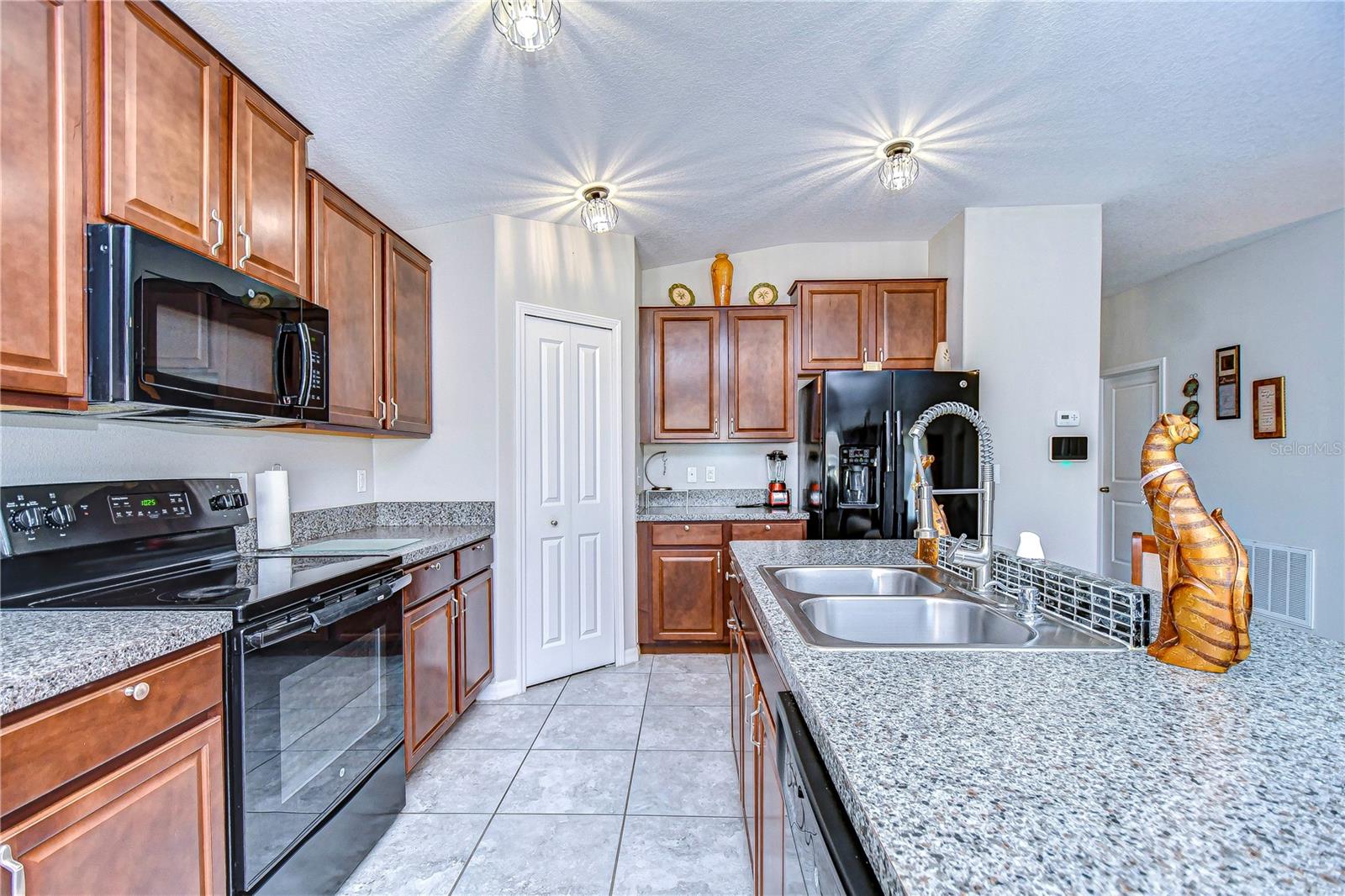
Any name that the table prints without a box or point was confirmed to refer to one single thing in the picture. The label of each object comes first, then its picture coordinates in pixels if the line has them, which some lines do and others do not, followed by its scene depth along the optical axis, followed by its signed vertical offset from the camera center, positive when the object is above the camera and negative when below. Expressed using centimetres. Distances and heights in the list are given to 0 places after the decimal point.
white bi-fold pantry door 288 -31
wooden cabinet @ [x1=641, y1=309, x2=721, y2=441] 357 +46
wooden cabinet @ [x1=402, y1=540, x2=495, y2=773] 201 -83
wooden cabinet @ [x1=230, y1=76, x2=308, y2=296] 160 +80
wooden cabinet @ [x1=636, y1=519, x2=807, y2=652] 333 -83
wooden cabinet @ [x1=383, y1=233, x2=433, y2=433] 245 +53
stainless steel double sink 99 -39
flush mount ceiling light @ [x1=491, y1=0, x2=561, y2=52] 138 +109
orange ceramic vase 363 +111
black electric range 124 -50
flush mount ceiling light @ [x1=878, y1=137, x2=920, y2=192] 238 +121
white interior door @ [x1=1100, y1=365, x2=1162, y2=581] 436 -10
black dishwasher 53 -42
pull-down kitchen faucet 129 -18
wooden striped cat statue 79 -20
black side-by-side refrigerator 290 -3
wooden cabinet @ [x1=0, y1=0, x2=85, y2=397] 107 +51
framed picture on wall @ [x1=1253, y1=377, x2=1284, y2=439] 332 +21
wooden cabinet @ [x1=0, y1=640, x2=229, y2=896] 85 -61
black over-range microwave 121 +27
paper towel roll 201 -25
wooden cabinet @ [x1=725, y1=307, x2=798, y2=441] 356 +46
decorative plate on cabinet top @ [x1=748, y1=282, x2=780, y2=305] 367 +101
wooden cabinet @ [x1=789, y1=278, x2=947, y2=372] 339 +76
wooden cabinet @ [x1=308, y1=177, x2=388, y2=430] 202 +59
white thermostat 306 +14
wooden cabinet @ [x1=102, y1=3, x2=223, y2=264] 125 +79
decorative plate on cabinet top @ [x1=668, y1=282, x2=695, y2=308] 368 +101
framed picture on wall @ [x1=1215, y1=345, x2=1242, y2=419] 360 +40
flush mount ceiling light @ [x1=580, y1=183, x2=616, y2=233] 251 +106
